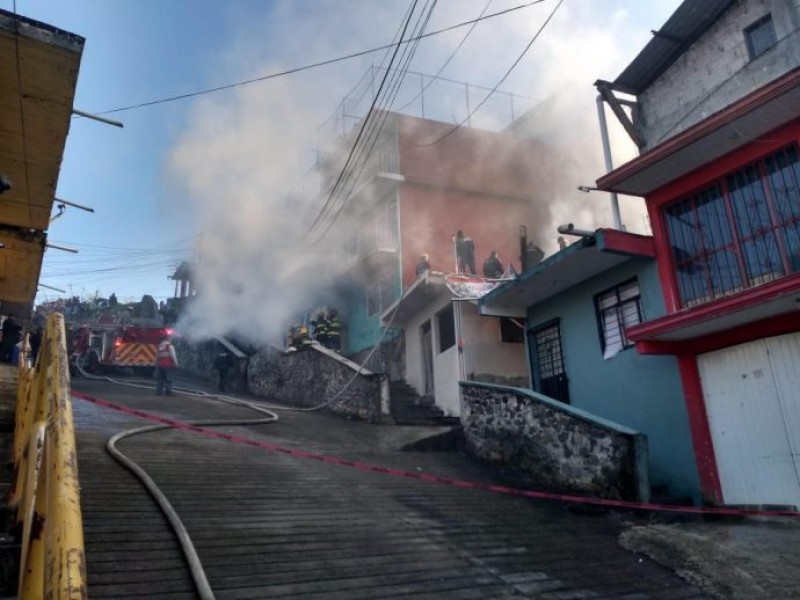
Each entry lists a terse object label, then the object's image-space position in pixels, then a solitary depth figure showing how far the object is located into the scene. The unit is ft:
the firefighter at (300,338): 59.21
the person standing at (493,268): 57.36
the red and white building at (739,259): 24.84
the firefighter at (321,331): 62.64
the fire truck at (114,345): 69.62
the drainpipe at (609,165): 35.19
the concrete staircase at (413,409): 43.21
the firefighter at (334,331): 62.95
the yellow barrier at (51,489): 5.69
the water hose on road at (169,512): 13.33
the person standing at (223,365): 67.37
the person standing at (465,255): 60.03
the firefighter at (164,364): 49.49
